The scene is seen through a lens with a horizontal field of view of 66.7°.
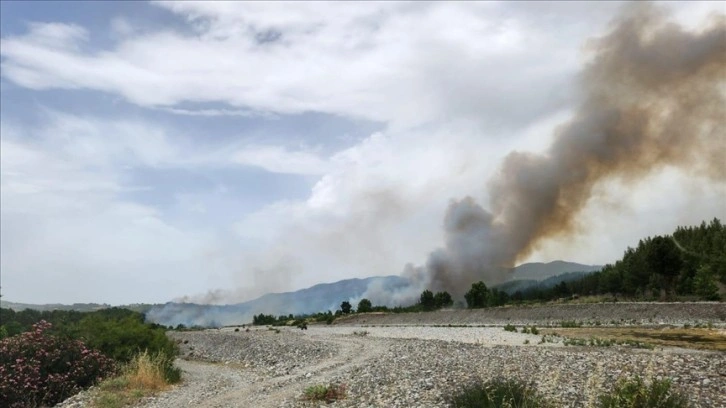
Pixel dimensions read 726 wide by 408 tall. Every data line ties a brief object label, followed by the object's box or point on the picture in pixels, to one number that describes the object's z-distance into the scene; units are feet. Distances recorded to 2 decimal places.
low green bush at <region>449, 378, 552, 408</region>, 44.62
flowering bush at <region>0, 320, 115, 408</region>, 79.20
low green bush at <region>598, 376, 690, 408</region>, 39.60
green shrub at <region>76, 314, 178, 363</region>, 101.33
